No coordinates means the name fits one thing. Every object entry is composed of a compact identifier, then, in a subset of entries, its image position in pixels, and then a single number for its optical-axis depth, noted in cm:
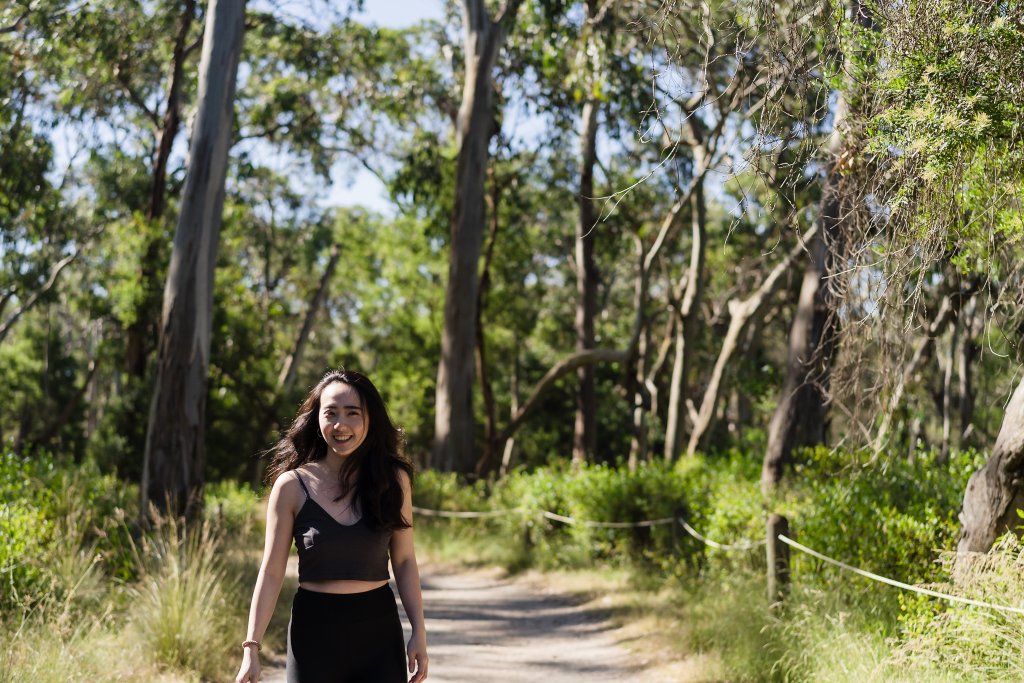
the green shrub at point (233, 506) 1134
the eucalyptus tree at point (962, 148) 592
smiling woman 374
